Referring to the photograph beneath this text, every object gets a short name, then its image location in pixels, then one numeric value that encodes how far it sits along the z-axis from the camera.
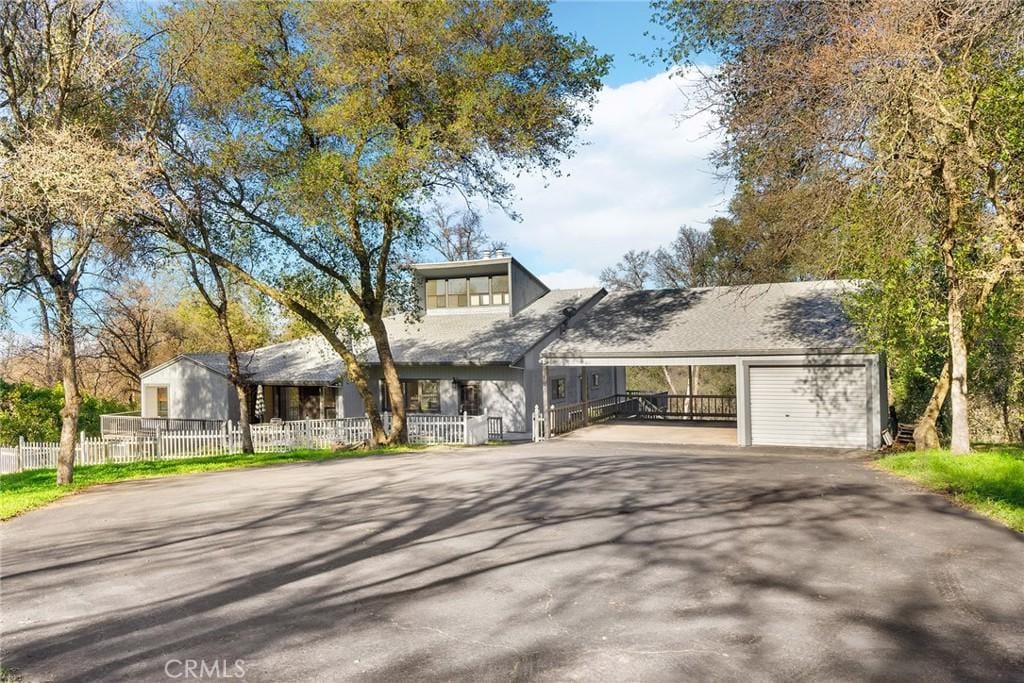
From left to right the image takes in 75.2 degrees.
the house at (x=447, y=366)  27.30
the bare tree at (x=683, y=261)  49.42
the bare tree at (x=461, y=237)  52.94
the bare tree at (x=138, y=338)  42.41
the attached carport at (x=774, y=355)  19.88
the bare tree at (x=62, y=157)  12.63
